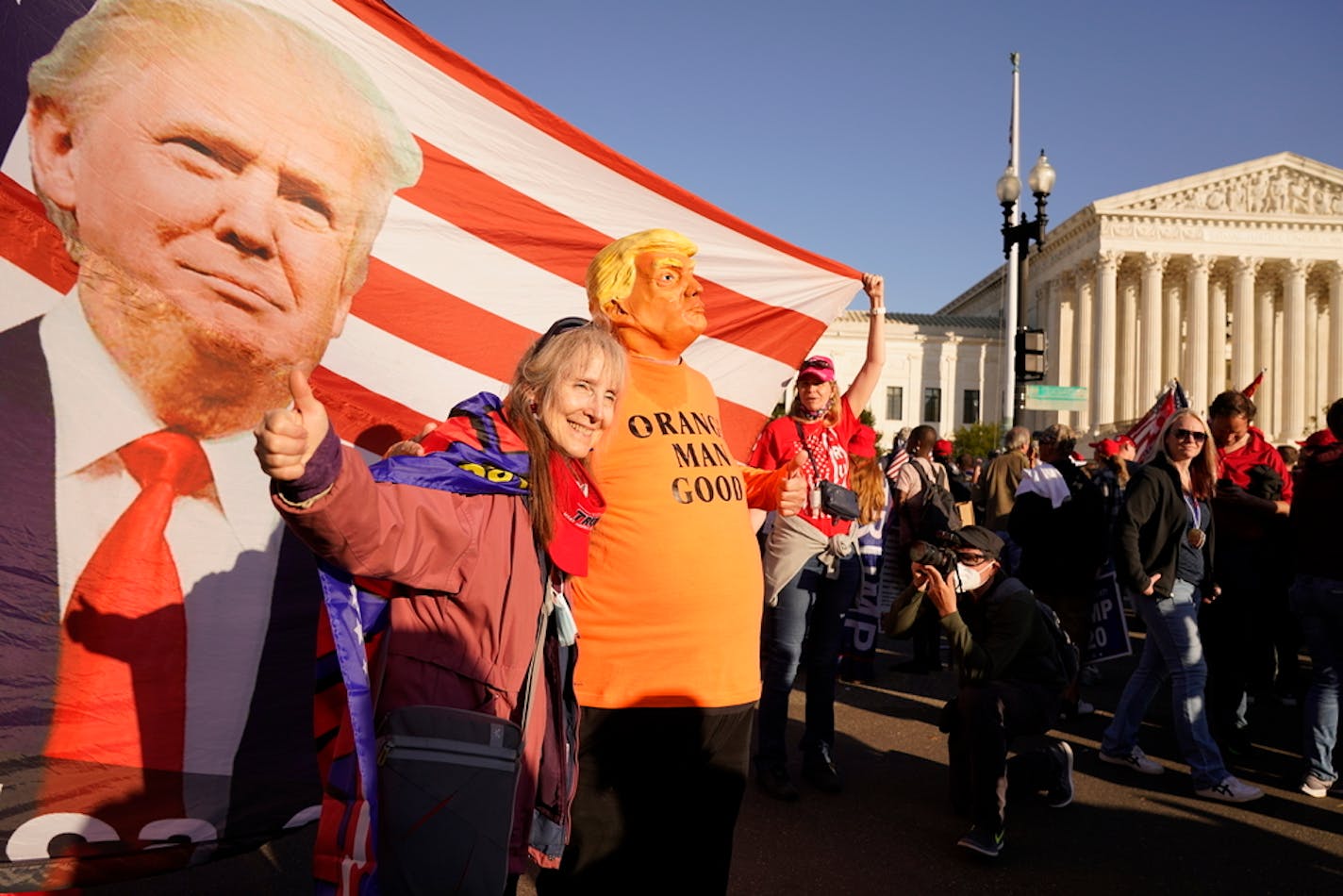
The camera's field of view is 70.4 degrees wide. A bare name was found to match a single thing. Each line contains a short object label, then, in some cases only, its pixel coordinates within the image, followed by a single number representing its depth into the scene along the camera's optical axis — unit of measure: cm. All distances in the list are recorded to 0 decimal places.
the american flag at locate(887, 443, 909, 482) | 761
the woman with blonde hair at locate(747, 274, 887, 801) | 429
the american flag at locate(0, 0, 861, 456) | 226
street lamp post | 1496
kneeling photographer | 400
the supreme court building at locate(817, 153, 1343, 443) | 5453
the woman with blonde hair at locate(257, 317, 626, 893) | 155
